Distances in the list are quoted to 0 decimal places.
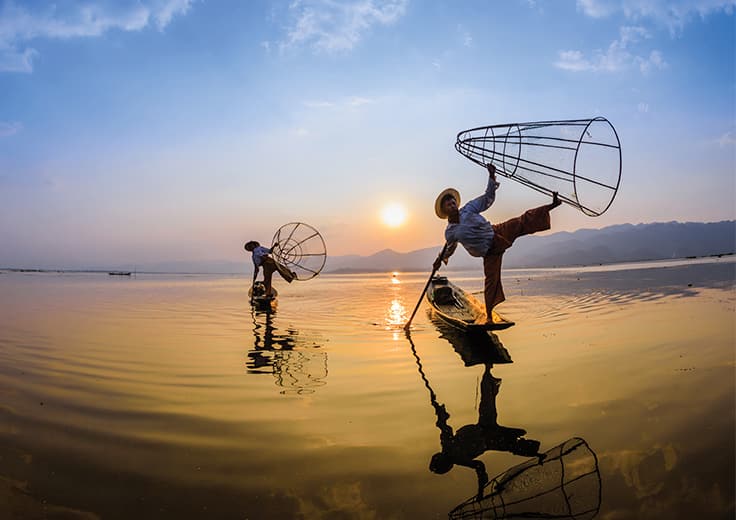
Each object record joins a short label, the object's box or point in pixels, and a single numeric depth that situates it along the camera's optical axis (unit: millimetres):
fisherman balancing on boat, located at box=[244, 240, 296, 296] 15742
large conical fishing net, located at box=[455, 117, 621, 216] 6359
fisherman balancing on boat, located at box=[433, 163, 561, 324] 7344
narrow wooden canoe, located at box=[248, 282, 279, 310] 14578
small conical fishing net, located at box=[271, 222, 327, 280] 17047
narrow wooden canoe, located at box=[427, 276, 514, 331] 9016
